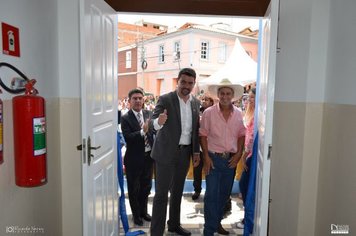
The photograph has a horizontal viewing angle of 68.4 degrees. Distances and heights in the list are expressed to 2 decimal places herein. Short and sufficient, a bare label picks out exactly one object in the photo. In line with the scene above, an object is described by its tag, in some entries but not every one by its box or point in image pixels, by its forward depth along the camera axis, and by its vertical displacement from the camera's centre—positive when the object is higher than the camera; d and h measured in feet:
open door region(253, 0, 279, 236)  5.74 -0.56
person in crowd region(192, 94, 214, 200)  12.46 -4.14
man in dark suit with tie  9.53 -2.32
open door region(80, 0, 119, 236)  5.56 -0.59
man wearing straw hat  8.14 -1.69
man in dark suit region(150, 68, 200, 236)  8.10 -1.49
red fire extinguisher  4.54 -0.82
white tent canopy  18.90 +1.88
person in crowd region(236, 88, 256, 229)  9.46 -1.80
